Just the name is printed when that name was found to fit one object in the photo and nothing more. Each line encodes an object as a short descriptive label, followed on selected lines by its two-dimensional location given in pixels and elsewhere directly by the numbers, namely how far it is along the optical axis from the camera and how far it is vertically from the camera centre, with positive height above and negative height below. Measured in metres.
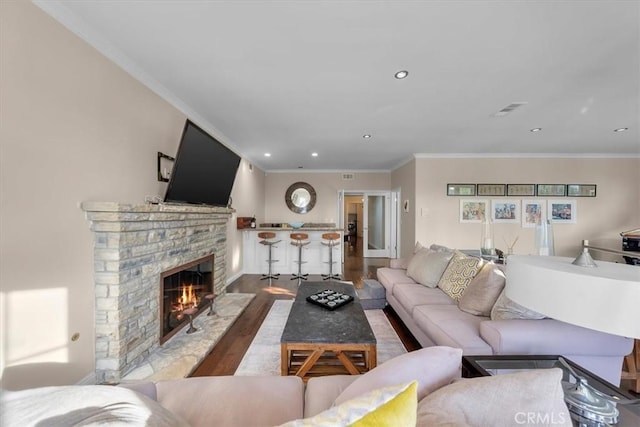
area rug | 2.18 -1.28
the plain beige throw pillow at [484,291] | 2.08 -0.62
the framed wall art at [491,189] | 5.05 +0.56
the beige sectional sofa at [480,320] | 1.57 -0.79
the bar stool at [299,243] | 4.96 -0.55
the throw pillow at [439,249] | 3.26 -0.43
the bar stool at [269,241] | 5.04 -0.52
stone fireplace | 1.88 -0.49
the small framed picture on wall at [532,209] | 5.06 +0.17
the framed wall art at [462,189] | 5.09 +0.56
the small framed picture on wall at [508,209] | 5.09 +0.17
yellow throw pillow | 0.61 -0.48
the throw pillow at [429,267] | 2.89 -0.60
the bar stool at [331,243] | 4.98 -0.54
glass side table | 0.93 -0.73
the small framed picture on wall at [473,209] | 5.10 +0.16
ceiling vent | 2.78 +1.25
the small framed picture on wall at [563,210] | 5.04 +0.15
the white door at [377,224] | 7.11 -0.22
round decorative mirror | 7.08 +0.53
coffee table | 1.76 -0.87
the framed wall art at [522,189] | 5.04 +0.56
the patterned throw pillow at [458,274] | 2.45 -0.58
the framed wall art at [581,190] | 5.00 +0.55
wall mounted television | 2.38 +0.50
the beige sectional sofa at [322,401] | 0.64 -0.57
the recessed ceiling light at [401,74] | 2.16 +1.23
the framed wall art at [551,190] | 5.03 +0.55
